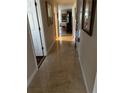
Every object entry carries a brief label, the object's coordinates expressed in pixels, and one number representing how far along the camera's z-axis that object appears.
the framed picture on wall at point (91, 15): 1.18
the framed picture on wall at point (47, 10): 3.31
